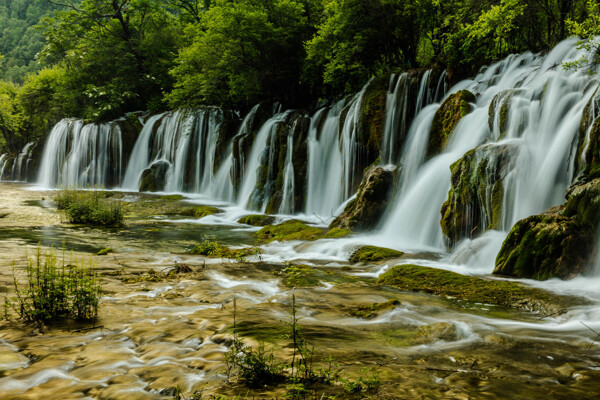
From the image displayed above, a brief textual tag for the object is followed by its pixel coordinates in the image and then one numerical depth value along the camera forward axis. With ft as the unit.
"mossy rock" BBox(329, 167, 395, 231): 42.98
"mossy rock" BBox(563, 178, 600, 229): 24.05
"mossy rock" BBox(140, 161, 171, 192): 89.81
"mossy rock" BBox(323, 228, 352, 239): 39.49
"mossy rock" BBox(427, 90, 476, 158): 42.19
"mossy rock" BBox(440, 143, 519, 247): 31.35
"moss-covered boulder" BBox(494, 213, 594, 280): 23.74
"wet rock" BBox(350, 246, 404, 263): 30.89
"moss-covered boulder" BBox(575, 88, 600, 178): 26.72
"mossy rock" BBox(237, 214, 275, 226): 53.16
